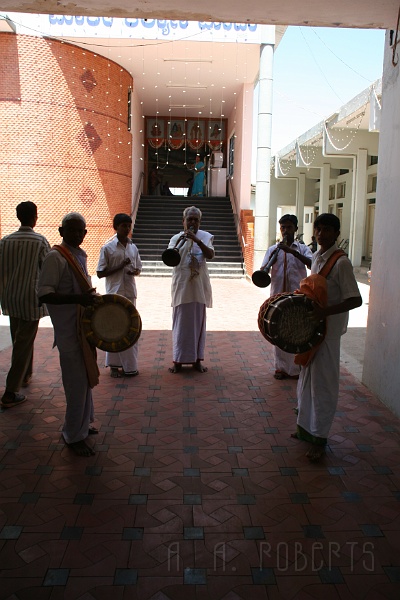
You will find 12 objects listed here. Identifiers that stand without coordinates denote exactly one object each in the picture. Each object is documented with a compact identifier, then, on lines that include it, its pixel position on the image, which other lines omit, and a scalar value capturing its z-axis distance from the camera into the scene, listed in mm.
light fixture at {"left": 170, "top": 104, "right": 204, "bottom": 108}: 20531
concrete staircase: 15508
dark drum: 3430
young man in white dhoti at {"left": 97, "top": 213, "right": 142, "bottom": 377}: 5211
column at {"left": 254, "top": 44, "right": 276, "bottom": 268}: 13625
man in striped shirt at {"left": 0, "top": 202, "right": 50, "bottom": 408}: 4465
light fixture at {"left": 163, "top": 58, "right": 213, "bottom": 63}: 15298
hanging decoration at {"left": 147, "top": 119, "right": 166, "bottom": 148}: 21609
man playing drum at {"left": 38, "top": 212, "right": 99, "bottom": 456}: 3396
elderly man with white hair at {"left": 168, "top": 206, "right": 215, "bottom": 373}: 5457
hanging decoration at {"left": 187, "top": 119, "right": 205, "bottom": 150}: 21425
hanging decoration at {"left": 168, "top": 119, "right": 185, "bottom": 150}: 21188
